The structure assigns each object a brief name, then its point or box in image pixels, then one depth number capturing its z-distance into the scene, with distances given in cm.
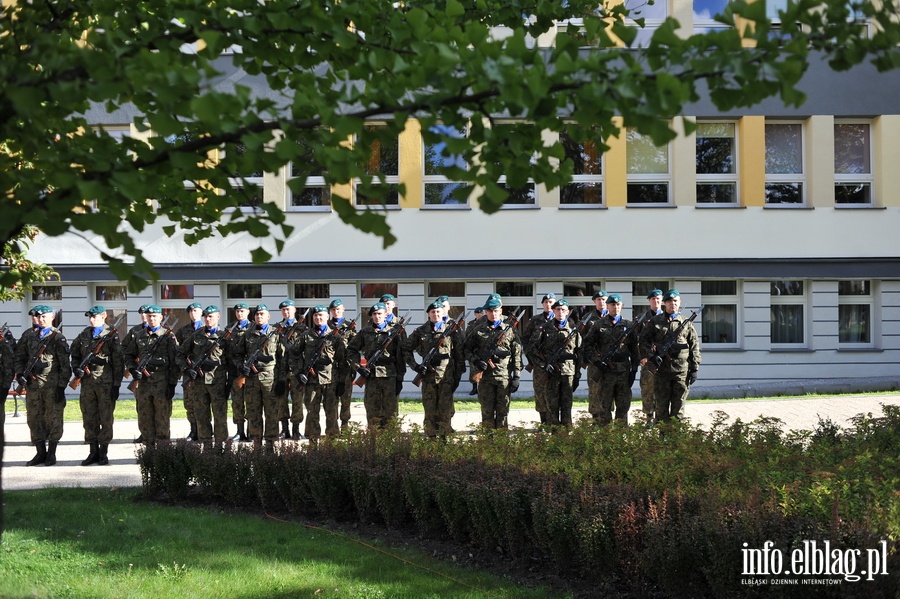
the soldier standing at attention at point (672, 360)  1154
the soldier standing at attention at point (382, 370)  1162
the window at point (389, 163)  1920
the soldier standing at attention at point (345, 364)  1241
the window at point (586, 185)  1950
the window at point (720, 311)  1941
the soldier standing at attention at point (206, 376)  1168
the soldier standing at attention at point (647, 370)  1187
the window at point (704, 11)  1917
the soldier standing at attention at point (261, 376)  1174
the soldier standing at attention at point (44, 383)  1120
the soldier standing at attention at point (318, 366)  1196
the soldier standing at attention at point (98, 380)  1108
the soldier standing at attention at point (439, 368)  1148
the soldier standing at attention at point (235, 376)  1187
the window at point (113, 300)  1989
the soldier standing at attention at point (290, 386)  1215
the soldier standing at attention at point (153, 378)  1152
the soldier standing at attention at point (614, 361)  1179
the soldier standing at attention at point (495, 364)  1128
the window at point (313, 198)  1875
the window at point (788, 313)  1959
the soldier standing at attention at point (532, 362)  1208
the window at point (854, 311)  1969
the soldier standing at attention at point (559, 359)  1183
